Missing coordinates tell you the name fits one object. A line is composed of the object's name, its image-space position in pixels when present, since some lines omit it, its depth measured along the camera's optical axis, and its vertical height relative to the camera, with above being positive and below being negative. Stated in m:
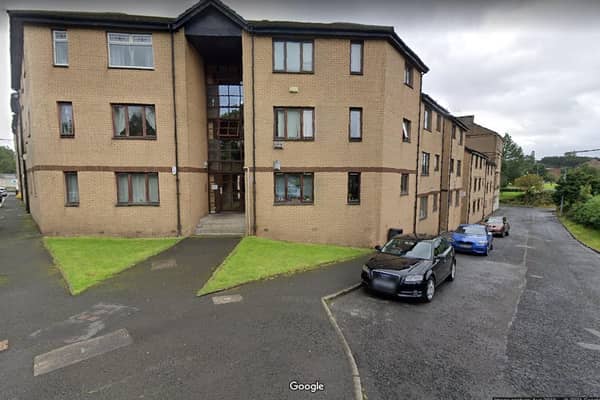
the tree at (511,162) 71.62 +5.40
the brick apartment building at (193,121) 11.70 +2.71
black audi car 6.97 -2.29
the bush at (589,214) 24.33 -2.97
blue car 14.08 -3.01
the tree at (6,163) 78.50 +5.12
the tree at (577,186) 34.94 -0.42
